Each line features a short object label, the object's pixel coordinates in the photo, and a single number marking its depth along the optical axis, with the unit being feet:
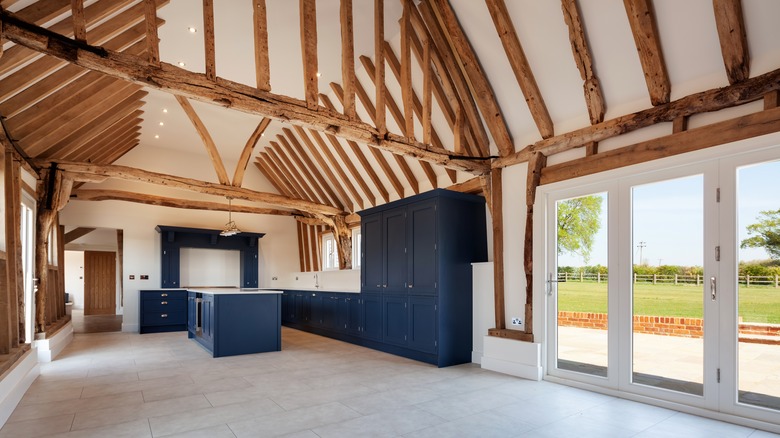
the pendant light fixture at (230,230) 29.95
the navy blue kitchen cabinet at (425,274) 18.86
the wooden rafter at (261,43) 13.71
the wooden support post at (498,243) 18.24
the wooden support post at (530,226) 17.06
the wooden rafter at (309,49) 14.73
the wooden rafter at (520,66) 14.74
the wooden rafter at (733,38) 10.77
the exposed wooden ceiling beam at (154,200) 30.40
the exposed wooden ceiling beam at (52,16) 11.47
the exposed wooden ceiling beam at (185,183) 23.85
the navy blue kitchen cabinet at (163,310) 31.06
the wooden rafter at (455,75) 17.43
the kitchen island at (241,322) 21.02
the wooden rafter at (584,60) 13.26
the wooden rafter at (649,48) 12.08
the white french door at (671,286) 11.35
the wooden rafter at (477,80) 16.53
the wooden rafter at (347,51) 15.62
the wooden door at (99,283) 46.39
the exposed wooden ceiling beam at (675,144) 11.19
